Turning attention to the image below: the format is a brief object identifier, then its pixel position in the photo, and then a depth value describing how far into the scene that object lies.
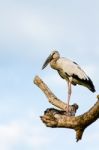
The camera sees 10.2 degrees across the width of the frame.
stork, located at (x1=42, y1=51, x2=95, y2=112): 17.77
